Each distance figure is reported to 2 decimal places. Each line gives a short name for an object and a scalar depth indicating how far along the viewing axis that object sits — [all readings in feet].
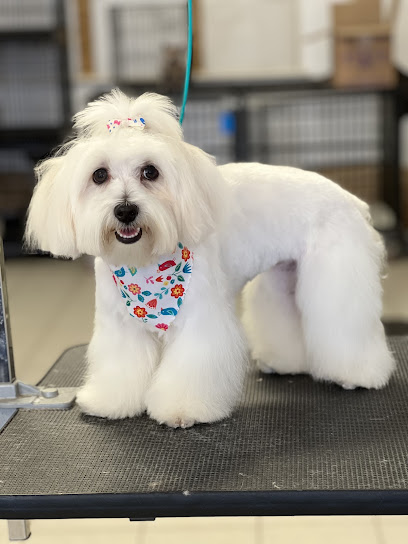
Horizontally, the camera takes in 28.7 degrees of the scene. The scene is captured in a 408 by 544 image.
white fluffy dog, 5.22
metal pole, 6.06
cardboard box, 14.93
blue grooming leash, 6.13
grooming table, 4.71
